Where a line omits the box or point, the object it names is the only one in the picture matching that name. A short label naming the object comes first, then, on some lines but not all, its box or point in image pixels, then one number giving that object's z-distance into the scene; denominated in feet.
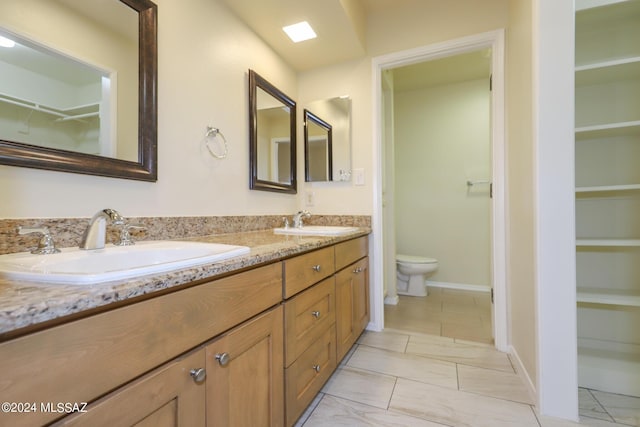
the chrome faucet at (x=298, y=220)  6.28
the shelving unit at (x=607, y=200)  4.46
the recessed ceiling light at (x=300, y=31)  5.70
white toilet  9.19
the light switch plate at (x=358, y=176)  6.97
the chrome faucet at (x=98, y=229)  2.64
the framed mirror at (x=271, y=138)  5.66
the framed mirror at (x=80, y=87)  2.57
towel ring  4.61
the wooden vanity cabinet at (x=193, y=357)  1.32
